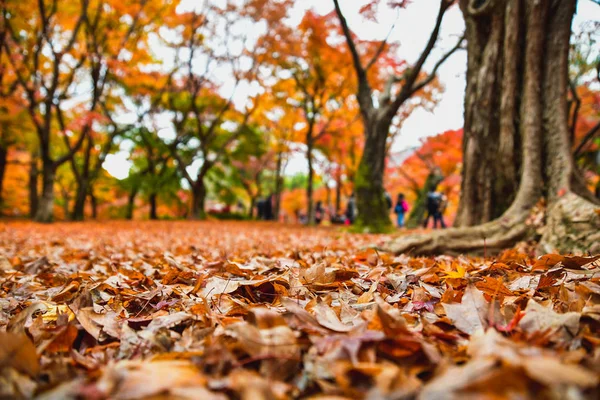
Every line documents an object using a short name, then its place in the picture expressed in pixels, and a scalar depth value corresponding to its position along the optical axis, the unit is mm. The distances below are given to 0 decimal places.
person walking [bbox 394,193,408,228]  12273
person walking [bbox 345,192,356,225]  14073
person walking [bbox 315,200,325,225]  16391
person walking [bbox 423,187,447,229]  11273
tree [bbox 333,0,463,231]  6980
